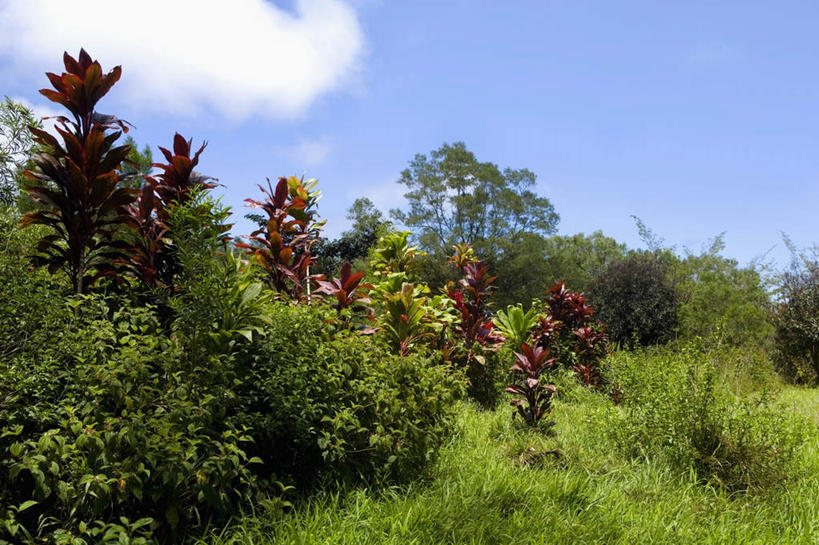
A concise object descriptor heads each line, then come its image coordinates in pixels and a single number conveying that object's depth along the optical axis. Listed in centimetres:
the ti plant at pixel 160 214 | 338
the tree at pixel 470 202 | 2650
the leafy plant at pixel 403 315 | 463
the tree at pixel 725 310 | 1130
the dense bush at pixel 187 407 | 203
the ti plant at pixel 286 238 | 398
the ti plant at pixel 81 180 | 316
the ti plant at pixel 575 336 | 689
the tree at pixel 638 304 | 1128
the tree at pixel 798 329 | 1099
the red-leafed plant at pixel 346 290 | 421
